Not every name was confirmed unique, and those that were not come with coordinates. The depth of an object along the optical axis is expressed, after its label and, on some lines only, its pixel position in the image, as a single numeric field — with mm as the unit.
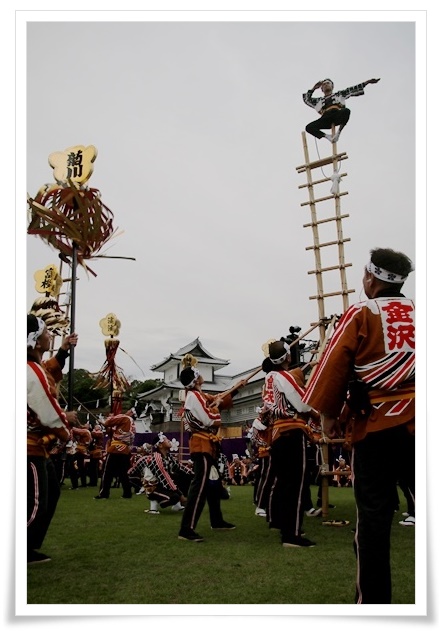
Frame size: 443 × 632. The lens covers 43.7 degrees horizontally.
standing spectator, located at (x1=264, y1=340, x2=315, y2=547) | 4582
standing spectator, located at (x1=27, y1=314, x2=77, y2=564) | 3586
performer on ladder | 4984
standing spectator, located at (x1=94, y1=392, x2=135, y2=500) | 9750
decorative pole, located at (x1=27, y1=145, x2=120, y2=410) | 5051
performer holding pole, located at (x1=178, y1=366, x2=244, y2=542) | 4965
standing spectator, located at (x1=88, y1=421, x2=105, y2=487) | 13211
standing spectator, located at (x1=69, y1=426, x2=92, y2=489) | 11852
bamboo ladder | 5922
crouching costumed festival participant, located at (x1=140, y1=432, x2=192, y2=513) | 7516
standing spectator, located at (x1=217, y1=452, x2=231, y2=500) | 10182
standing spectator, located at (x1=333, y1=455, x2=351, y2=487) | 12178
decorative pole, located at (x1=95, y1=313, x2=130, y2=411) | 9750
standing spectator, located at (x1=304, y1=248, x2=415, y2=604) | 2439
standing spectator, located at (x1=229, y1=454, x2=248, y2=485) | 15617
